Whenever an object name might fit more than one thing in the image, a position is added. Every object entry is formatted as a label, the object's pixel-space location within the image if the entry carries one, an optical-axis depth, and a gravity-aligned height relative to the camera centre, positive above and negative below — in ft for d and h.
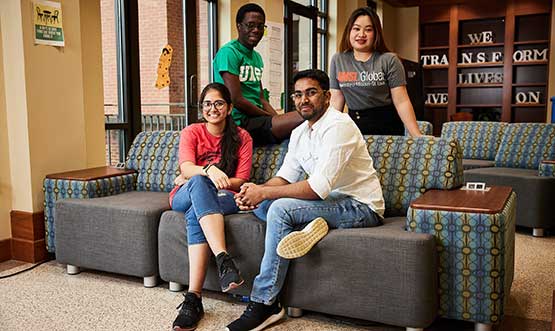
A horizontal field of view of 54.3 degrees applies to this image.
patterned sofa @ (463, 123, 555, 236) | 12.85 -1.68
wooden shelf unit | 27.58 +2.91
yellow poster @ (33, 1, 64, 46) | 10.35 +1.67
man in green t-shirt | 9.44 +0.50
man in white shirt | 7.32 -1.24
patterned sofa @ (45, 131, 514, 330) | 6.89 -1.94
